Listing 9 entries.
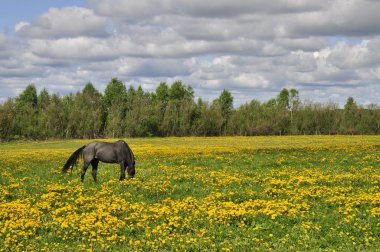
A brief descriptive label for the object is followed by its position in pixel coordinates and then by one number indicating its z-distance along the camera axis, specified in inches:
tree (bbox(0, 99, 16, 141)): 3587.6
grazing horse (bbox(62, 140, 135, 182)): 859.4
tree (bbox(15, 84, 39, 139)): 3847.2
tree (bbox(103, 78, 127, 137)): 4178.2
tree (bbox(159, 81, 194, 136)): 4451.3
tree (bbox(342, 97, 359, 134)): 4734.3
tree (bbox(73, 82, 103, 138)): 4151.1
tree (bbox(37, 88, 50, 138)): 3944.4
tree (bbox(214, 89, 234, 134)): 4721.0
